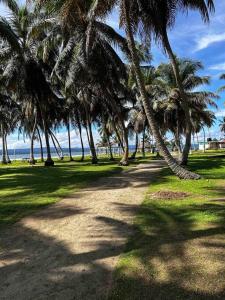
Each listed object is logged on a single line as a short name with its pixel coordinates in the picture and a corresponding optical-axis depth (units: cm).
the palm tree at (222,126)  4512
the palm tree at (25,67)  1750
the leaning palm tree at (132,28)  926
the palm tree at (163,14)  1079
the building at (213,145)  5033
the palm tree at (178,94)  1980
